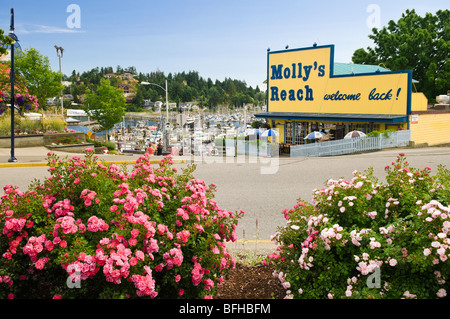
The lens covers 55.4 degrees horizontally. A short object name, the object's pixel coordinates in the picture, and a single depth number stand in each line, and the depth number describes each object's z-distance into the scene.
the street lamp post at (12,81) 19.00
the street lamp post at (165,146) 34.14
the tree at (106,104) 59.91
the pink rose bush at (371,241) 4.03
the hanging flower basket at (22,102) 21.09
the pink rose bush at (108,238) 3.97
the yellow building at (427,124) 29.03
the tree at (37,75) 37.72
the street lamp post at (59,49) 55.05
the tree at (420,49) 50.94
